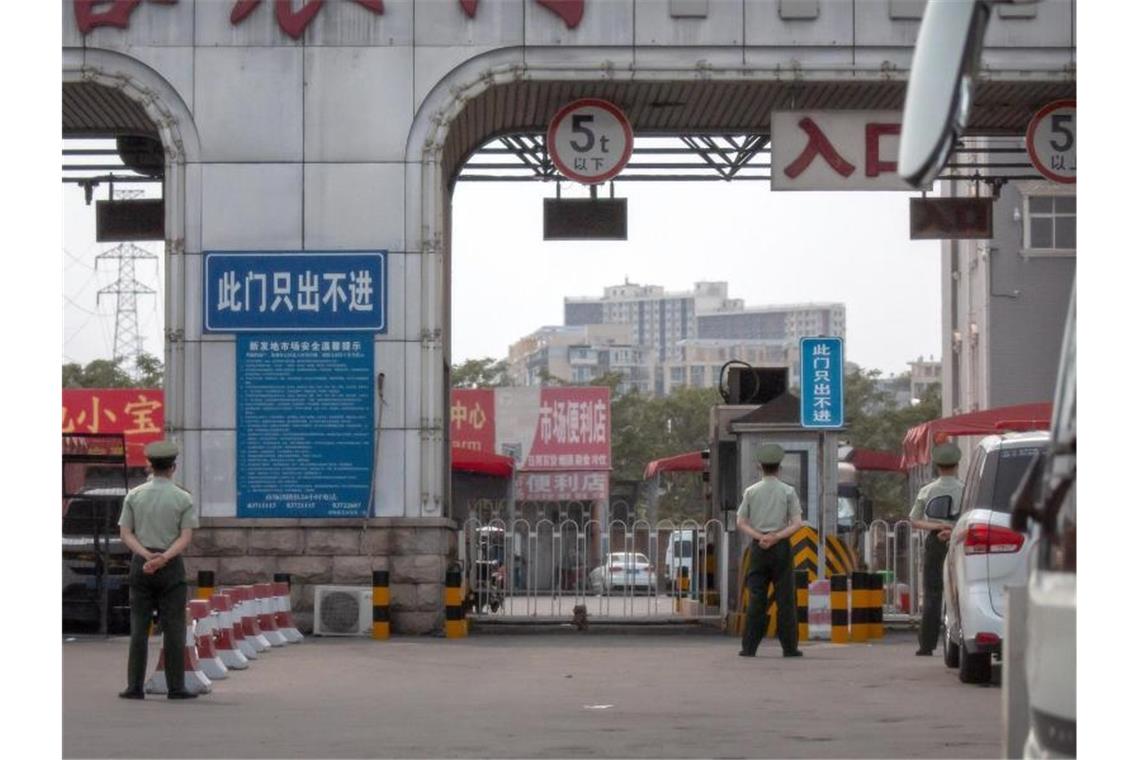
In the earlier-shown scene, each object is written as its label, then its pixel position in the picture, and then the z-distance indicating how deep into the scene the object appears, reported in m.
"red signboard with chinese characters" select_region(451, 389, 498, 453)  62.19
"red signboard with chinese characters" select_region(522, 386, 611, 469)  63.53
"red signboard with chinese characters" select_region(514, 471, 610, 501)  63.03
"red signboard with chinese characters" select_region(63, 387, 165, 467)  52.19
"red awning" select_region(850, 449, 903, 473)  47.69
